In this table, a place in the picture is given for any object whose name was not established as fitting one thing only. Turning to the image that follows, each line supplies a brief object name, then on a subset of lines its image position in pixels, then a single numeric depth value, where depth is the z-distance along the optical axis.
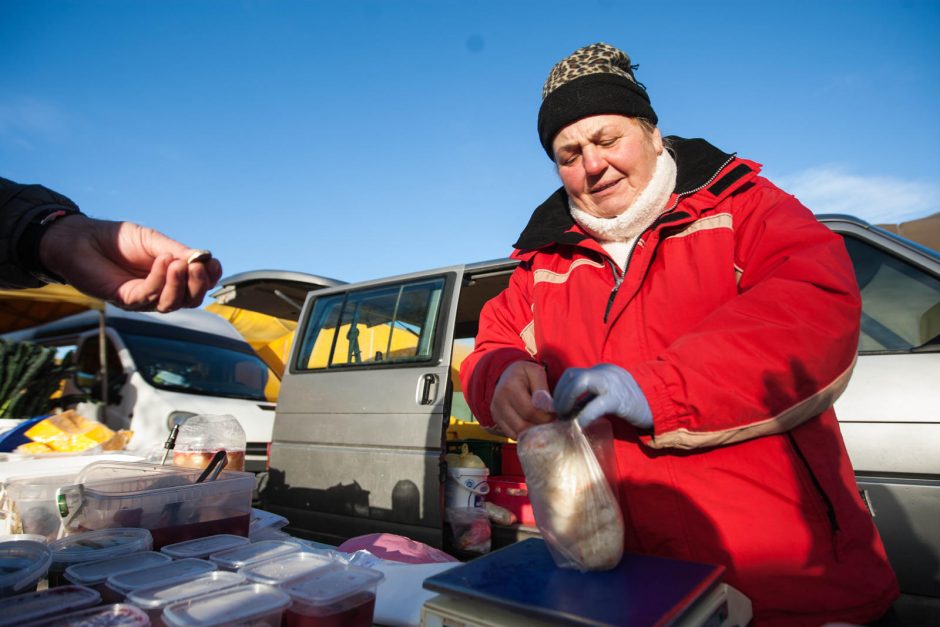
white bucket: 3.44
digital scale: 0.82
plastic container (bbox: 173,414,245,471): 1.79
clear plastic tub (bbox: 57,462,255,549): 1.32
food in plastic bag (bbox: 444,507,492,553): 3.32
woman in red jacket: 1.17
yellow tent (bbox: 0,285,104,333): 6.35
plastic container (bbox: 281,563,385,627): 0.96
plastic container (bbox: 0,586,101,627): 0.83
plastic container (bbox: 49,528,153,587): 1.09
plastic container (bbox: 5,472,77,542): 1.48
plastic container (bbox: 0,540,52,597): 0.95
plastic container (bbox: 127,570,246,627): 0.90
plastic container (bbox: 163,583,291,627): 0.85
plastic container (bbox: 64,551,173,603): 1.00
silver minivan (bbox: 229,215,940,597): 2.36
